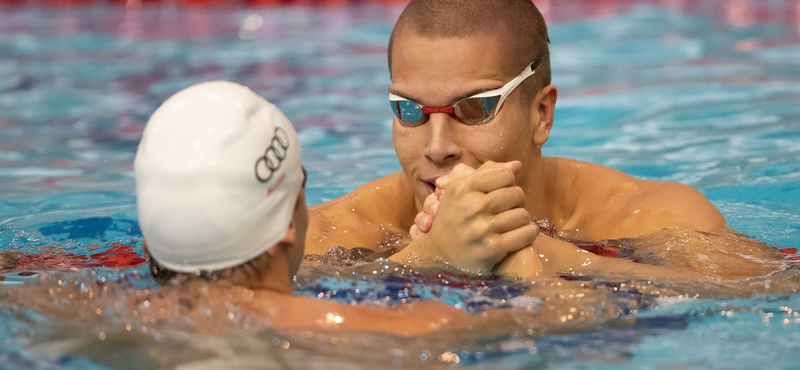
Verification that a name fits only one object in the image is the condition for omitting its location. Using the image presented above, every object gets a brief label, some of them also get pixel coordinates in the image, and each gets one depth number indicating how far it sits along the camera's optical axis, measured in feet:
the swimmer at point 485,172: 20.54
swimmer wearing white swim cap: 15.93
